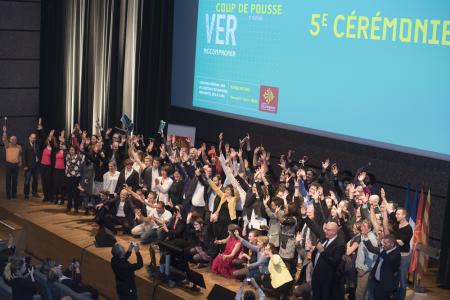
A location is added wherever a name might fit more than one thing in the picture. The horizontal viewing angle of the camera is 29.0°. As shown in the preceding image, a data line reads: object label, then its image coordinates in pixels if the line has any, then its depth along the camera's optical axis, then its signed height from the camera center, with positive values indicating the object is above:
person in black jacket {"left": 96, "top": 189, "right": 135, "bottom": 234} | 12.48 -2.82
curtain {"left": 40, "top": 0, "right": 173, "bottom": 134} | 16.12 -0.89
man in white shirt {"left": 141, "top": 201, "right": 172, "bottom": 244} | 11.59 -2.68
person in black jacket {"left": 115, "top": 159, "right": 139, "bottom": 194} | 12.73 -2.32
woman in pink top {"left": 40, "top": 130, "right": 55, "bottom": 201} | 13.95 -2.50
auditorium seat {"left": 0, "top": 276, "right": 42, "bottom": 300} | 9.24 -2.99
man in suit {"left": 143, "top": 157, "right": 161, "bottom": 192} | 12.67 -2.24
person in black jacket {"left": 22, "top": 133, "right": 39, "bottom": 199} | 14.16 -2.39
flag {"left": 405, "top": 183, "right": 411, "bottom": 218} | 10.97 -2.05
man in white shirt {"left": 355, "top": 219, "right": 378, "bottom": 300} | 9.29 -2.43
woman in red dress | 10.55 -2.79
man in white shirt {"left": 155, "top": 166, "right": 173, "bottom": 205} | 12.24 -2.31
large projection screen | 11.37 -0.54
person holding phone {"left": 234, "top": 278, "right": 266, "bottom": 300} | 8.79 -2.70
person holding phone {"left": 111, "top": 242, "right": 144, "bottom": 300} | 9.55 -2.76
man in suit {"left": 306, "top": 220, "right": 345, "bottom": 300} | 8.87 -2.38
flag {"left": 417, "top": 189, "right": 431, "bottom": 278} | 10.30 -2.36
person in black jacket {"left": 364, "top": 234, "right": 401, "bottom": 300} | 8.87 -2.39
